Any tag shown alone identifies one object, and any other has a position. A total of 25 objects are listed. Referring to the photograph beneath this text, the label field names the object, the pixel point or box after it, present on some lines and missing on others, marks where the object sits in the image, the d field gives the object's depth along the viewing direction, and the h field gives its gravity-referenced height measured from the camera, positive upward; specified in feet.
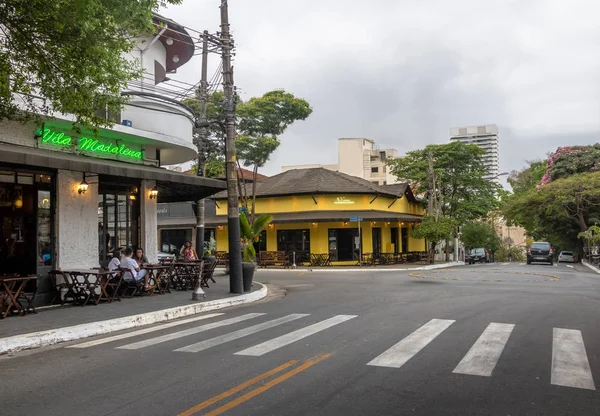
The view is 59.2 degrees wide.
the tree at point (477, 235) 193.77 +0.00
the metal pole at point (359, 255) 104.58 -3.39
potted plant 62.34 +1.17
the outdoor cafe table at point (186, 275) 52.65 -3.12
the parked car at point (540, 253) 135.85 -5.17
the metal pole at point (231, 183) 50.19 +5.66
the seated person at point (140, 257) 49.73 -1.16
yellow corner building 114.83 +4.86
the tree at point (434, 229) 113.70 +1.64
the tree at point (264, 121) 111.86 +26.22
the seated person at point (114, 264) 44.95 -1.57
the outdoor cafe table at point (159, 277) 47.50 -3.02
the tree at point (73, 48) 28.22 +11.51
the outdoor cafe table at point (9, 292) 34.40 -2.90
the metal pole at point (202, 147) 72.33 +13.51
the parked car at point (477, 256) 167.12 -6.85
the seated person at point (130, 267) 45.06 -1.89
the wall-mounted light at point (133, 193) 53.44 +5.28
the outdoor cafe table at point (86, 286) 40.68 -3.15
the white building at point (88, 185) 42.14 +5.67
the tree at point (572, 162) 146.92 +19.77
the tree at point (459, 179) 144.46 +15.61
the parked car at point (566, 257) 165.56 -7.85
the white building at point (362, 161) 251.39 +37.15
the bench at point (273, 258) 109.09 -3.55
